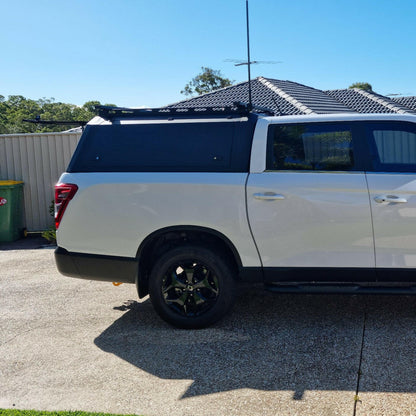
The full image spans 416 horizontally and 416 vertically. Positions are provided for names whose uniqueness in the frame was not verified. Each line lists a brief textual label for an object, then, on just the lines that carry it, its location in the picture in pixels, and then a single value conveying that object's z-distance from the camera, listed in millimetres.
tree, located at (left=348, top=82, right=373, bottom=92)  85412
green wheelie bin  10133
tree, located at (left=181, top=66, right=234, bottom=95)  61531
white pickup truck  4438
